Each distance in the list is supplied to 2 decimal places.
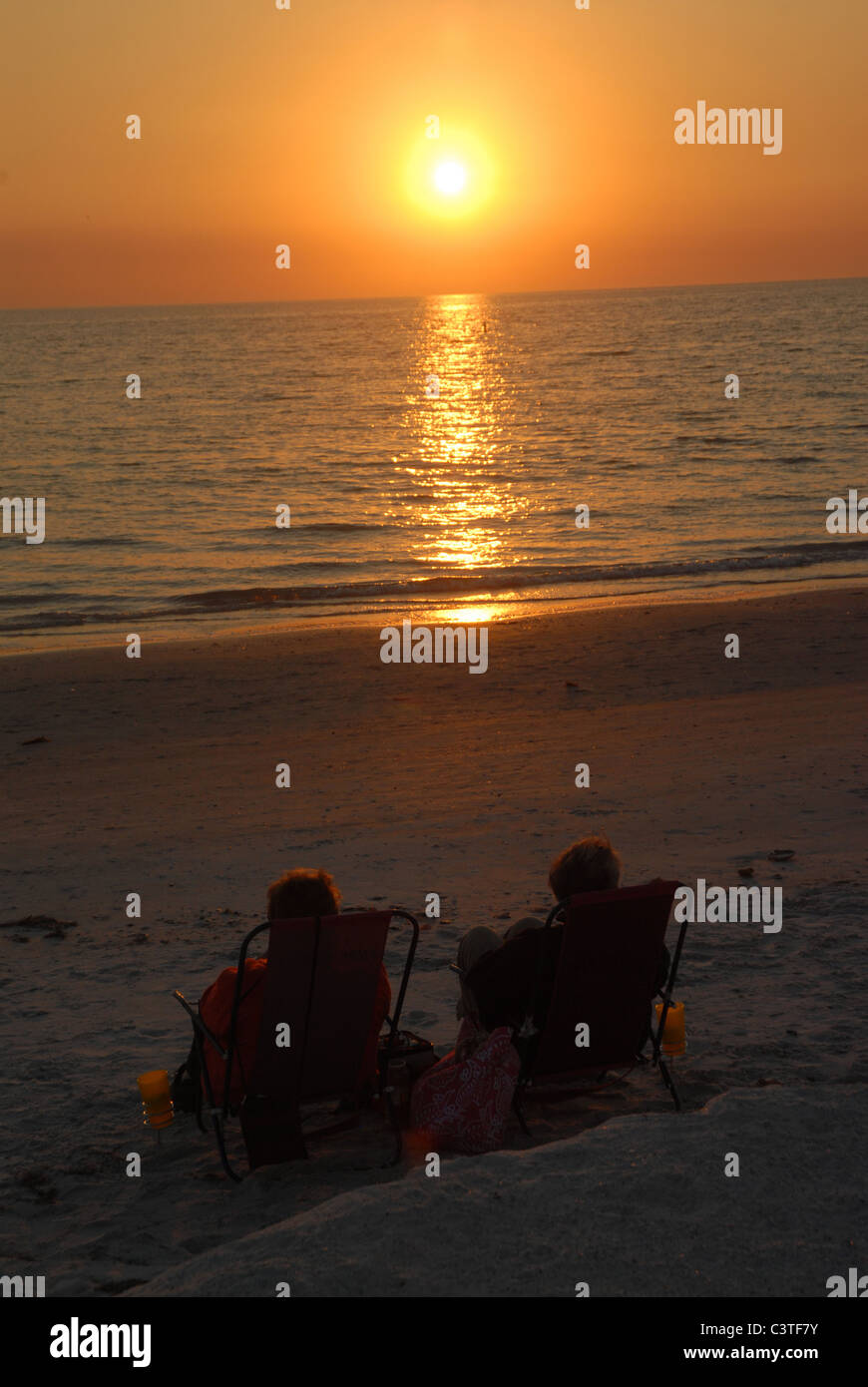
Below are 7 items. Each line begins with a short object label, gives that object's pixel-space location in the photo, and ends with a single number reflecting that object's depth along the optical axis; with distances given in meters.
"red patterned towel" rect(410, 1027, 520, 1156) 4.11
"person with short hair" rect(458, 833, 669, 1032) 4.21
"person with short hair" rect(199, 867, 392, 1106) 4.04
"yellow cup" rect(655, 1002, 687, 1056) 4.72
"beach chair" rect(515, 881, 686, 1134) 4.11
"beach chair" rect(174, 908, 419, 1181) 3.94
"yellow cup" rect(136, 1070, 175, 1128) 4.27
